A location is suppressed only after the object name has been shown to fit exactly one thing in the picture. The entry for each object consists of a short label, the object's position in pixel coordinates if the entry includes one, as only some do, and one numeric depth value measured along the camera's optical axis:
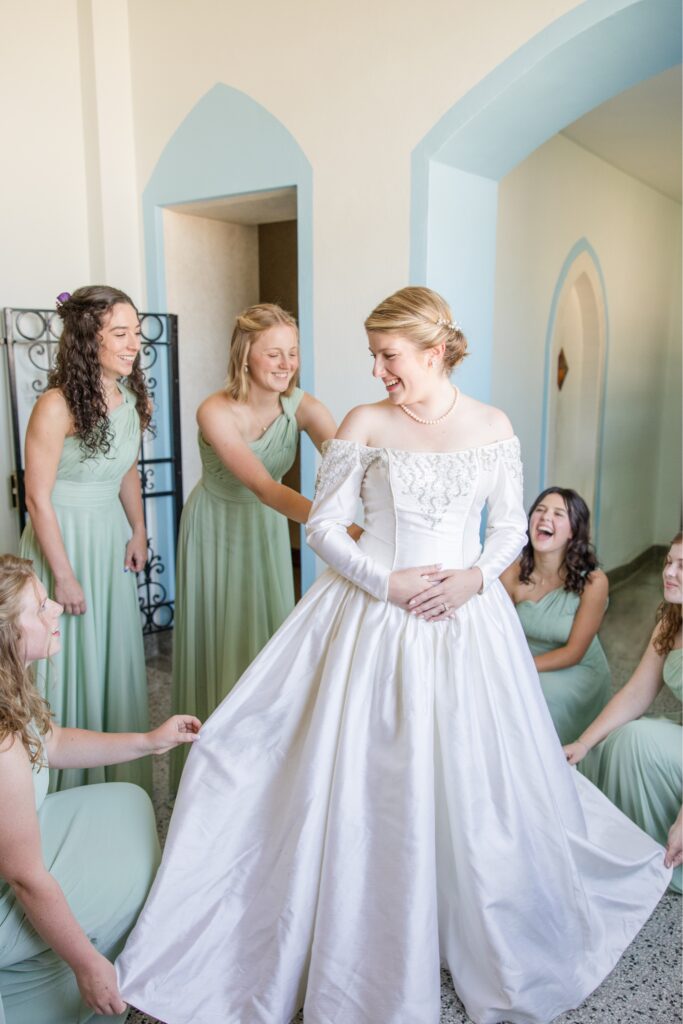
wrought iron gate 4.24
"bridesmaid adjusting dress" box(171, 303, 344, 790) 2.77
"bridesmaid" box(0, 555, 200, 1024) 1.65
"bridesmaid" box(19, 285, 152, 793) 2.61
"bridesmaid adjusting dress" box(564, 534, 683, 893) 2.53
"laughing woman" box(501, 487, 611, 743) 3.06
